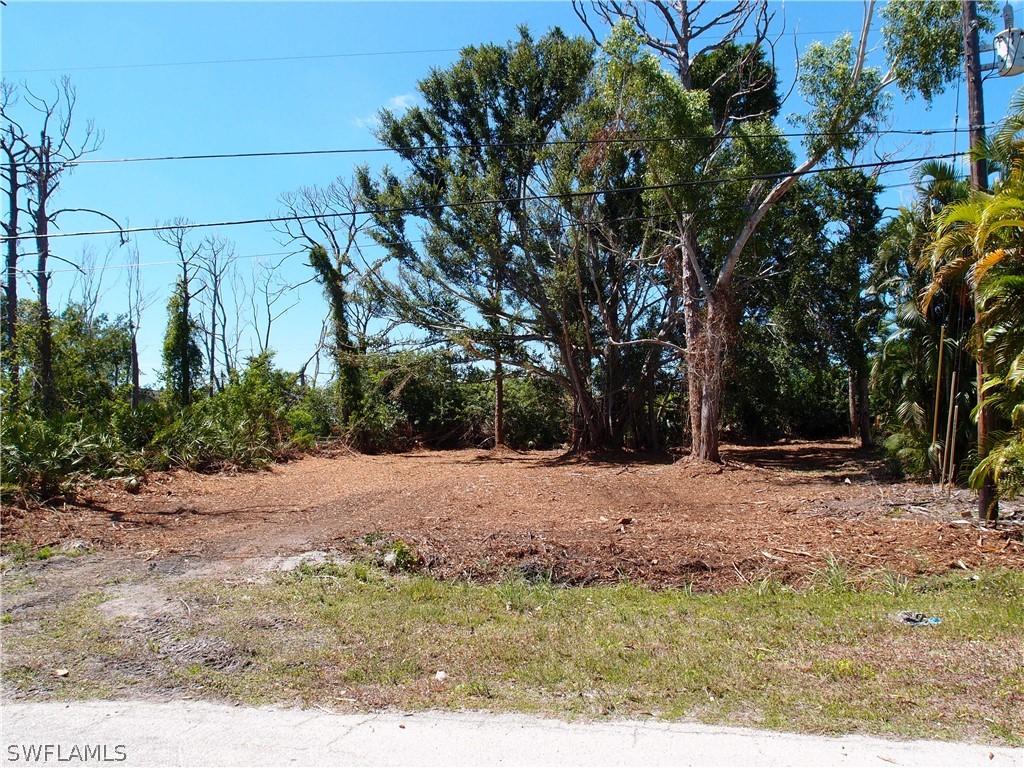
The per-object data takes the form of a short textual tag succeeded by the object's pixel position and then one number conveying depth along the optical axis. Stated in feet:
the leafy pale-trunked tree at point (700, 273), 53.52
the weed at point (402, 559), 24.72
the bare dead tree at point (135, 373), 106.01
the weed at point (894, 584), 21.54
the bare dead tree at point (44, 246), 52.21
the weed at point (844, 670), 15.21
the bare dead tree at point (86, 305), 113.33
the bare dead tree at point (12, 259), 47.26
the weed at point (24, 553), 25.97
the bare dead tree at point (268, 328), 129.80
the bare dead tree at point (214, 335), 118.21
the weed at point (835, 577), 22.11
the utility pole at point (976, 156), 28.50
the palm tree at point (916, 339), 36.06
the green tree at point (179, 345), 93.56
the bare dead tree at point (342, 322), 84.58
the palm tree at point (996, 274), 23.67
